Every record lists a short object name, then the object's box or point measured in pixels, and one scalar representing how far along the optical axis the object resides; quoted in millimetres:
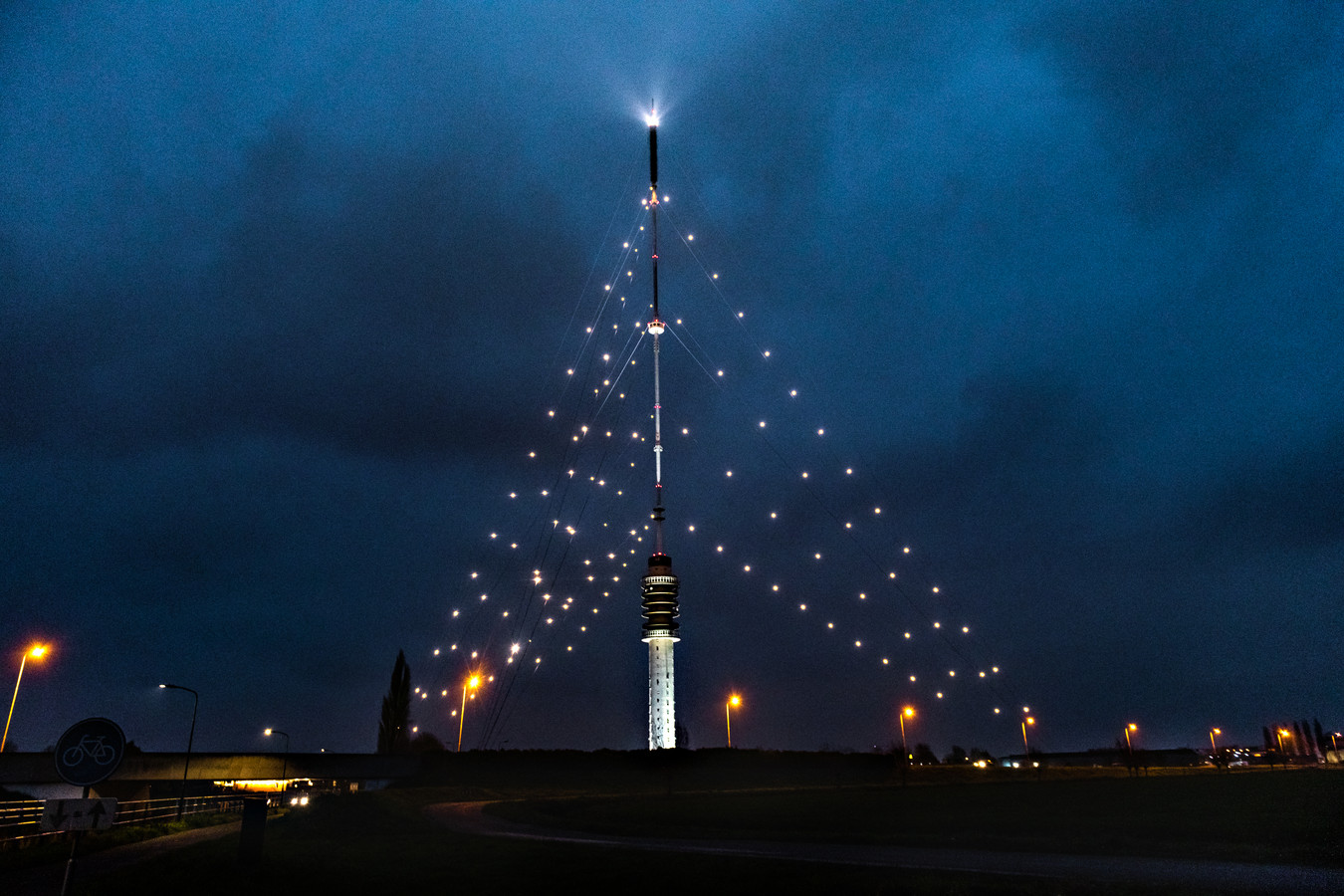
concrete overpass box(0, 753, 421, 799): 69250
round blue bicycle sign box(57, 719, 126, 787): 10273
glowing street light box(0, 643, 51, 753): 38531
